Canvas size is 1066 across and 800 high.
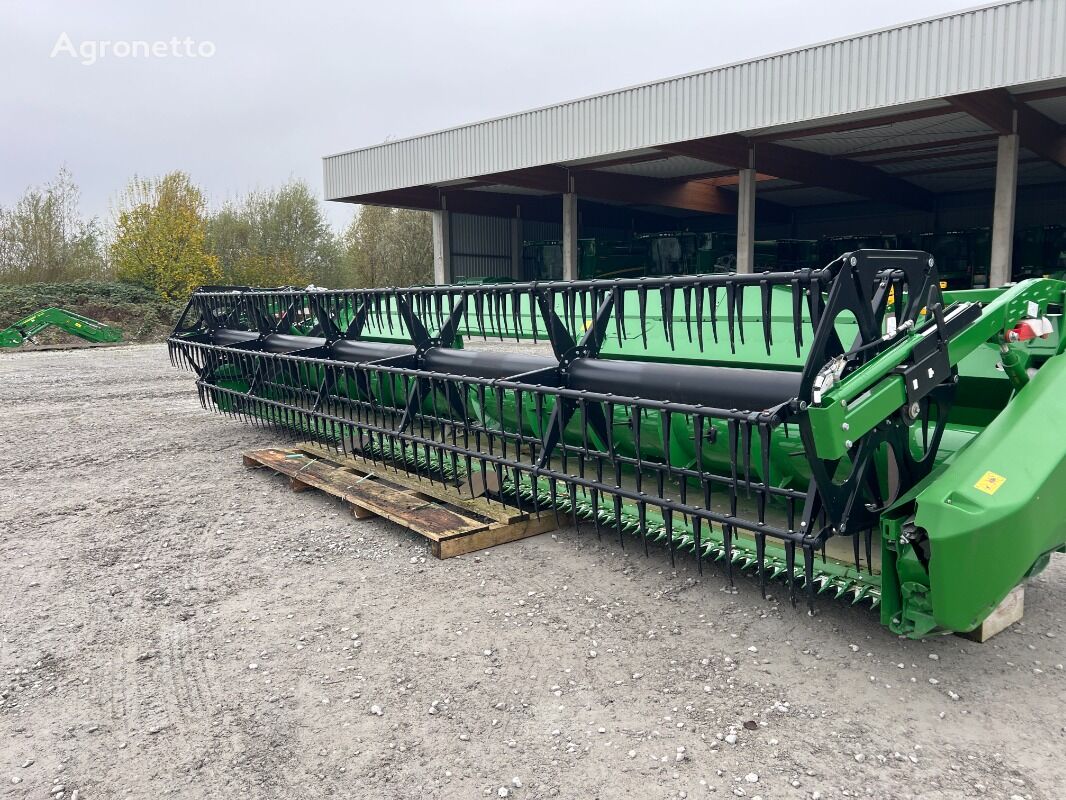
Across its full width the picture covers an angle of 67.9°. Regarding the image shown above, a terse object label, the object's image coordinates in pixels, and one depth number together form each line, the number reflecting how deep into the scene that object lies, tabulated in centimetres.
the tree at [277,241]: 3009
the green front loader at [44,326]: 1820
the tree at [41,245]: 2567
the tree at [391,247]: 3020
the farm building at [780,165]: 1045
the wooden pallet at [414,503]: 390
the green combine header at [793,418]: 238
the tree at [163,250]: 2575
